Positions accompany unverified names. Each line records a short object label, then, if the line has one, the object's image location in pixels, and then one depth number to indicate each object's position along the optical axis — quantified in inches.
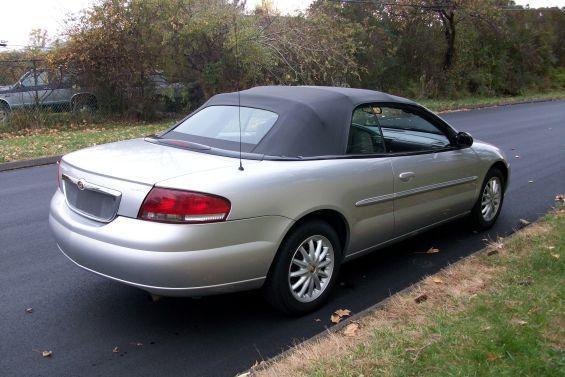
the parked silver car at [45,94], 649.0
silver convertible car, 141.3
